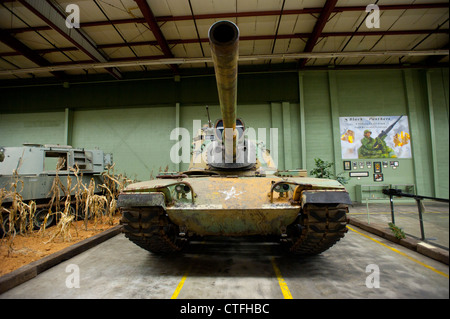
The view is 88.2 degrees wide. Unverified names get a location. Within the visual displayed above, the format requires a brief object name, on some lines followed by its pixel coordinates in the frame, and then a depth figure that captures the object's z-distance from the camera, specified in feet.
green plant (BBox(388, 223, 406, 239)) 13.30
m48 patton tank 9.70
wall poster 34.24
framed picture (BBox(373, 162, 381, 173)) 34.37
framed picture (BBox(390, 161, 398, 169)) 34.35
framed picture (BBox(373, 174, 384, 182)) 34.45
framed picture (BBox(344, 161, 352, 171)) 34.58
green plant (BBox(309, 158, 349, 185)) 31.73
